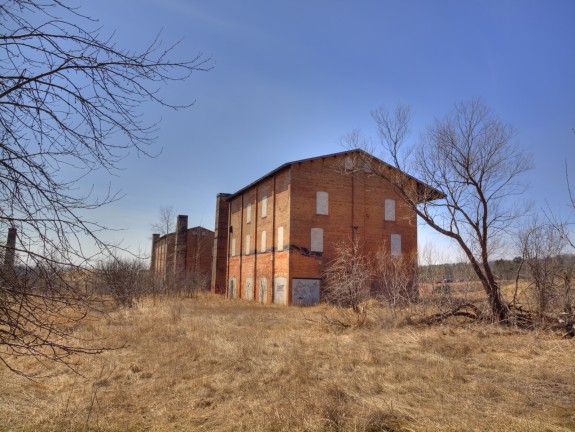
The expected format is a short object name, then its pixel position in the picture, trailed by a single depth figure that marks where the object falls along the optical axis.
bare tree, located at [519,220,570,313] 12.92
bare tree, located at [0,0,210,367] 3.36
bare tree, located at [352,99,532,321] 13.84
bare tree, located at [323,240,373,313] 15.77
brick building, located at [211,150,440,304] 28.16
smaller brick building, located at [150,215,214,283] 47.03
